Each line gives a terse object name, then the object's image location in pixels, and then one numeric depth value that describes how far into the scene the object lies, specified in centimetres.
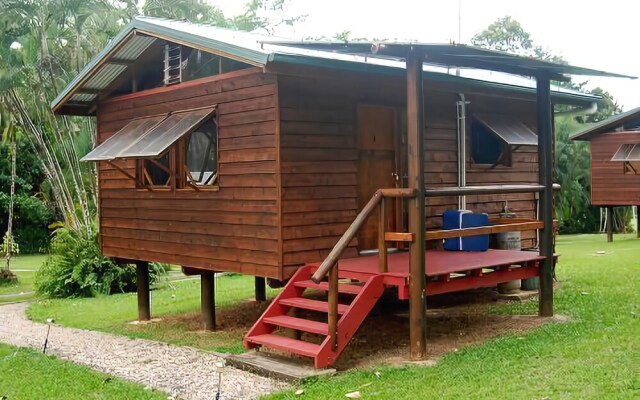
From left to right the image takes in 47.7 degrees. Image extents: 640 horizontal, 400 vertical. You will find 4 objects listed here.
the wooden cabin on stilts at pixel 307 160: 738
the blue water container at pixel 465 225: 974
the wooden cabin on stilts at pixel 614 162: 2264
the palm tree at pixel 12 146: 1902
